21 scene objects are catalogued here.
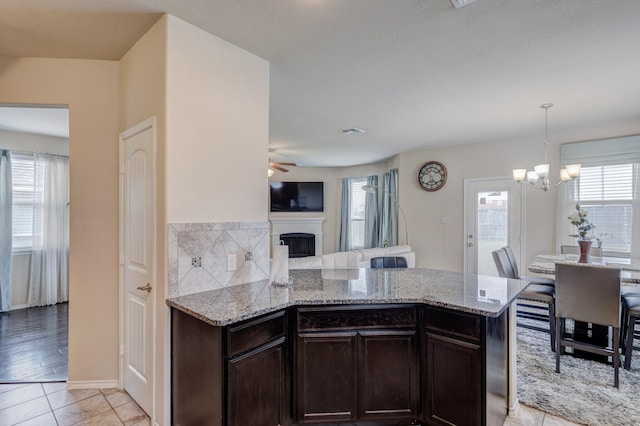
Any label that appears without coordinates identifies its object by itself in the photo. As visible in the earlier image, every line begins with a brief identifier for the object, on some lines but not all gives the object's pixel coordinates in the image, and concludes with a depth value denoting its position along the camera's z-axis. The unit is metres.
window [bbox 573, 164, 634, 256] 4.34
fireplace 8.01
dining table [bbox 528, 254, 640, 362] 2.97
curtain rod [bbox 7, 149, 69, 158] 4.81
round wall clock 6.01
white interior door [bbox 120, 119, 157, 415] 2.19
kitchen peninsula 1.82
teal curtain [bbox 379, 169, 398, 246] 6.82
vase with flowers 3.41
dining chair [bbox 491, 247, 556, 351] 3.46
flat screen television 8.16
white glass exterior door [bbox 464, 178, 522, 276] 5.26
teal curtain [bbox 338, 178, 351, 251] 8.05
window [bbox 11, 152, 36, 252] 4.85
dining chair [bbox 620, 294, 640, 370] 2.85
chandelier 3.63
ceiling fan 4.86
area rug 2.30
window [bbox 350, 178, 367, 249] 8.01
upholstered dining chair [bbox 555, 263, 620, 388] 2.63
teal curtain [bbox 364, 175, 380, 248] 7.42
